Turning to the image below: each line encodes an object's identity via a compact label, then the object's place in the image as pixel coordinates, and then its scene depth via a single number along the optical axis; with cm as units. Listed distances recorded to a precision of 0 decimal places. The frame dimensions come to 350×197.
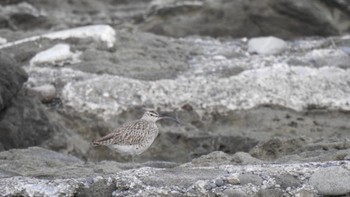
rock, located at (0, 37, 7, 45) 3665
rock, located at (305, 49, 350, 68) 3381
